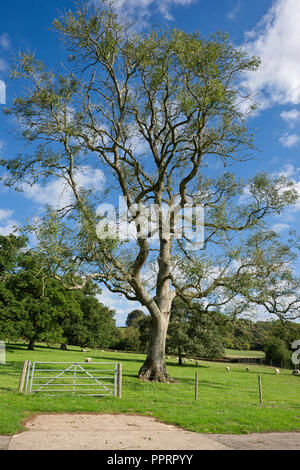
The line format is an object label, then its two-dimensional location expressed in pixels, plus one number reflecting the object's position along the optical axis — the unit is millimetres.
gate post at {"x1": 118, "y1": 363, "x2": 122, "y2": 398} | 12758
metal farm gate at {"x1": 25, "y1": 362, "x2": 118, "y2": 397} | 12773
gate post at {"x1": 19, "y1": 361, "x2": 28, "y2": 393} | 12136
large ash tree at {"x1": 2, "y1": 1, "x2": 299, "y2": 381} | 16031
